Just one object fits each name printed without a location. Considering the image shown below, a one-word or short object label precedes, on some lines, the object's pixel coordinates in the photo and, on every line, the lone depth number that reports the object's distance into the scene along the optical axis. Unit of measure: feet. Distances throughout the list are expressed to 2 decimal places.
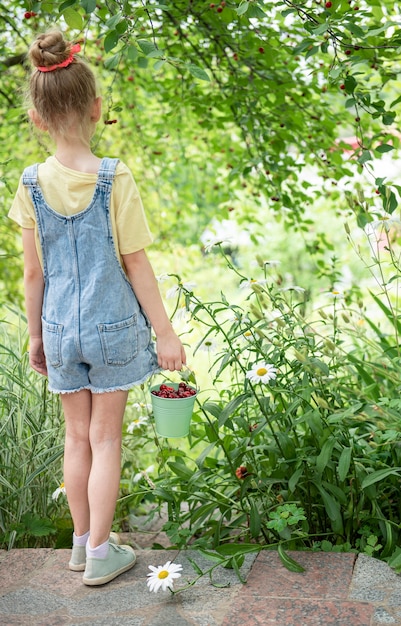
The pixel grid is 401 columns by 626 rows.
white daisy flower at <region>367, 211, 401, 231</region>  6.64
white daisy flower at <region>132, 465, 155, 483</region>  7.67
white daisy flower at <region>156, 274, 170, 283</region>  7.14
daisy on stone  5.56
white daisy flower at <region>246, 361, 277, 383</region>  6.15
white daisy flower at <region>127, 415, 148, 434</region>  8.12
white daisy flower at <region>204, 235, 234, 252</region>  6.86
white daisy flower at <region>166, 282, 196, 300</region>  6.73
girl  6.16
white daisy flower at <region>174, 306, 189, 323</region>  6.83
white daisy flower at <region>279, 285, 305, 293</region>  7.14
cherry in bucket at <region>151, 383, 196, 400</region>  6.46
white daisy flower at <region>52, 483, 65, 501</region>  7.34
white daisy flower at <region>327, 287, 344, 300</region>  7.42
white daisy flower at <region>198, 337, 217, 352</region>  7.02
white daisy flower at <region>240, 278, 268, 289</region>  6.93
